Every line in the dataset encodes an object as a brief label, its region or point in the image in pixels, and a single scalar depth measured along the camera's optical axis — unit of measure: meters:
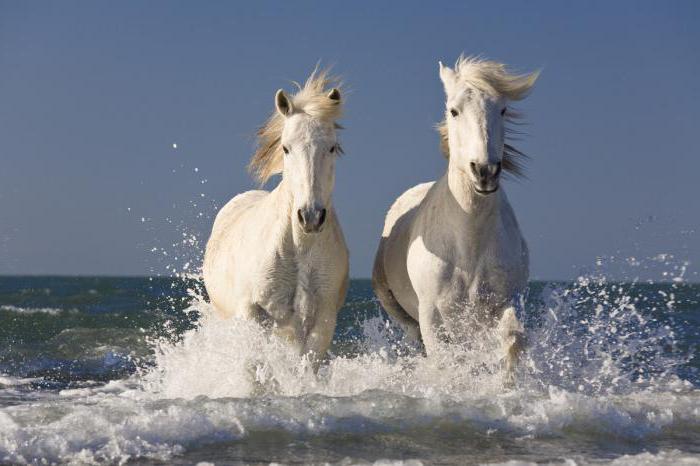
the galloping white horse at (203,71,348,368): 10.41
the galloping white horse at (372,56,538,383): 10.48
